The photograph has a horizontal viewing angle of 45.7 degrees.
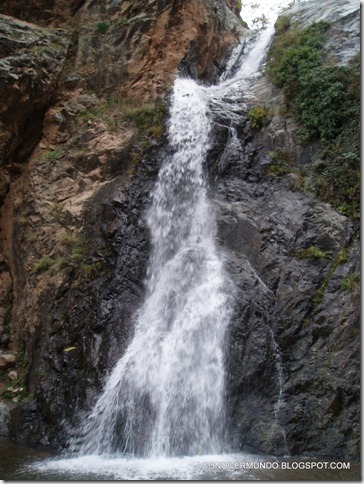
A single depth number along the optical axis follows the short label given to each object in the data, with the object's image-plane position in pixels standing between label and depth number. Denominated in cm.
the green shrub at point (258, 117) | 1262
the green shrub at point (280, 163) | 1137
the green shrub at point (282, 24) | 1614
